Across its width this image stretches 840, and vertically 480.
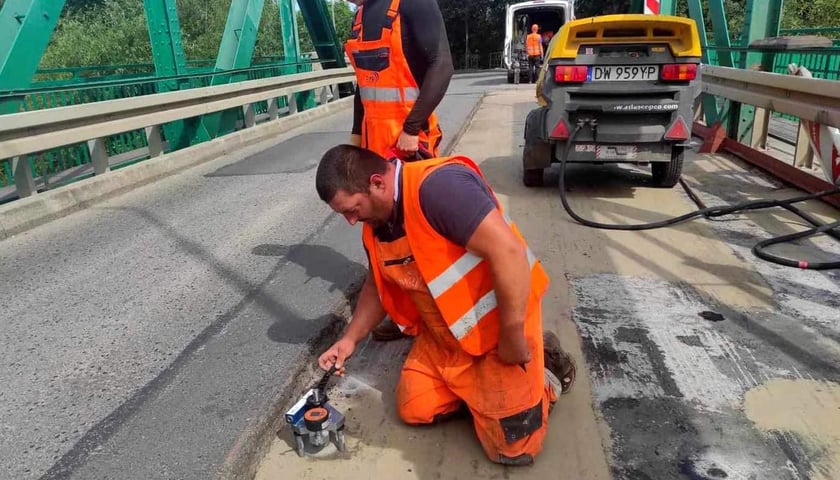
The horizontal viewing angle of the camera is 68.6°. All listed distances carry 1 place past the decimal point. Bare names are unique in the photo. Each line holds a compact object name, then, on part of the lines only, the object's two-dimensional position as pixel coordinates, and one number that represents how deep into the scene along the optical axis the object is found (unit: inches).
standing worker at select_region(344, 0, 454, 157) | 124.4
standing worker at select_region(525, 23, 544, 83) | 842.8
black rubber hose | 169.9
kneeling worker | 84.4
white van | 892.0
